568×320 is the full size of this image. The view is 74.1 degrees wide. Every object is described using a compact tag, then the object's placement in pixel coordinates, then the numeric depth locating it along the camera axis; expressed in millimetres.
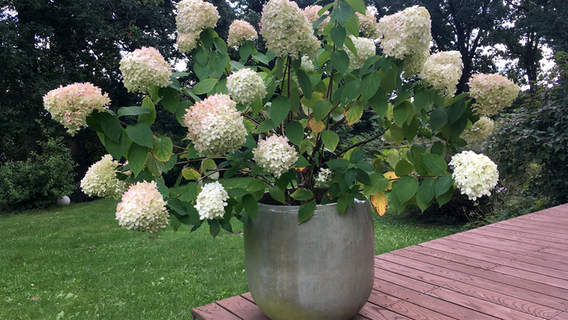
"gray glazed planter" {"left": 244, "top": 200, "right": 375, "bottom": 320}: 1038
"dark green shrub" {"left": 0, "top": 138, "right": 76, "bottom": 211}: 7879
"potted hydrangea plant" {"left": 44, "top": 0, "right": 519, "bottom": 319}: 819
